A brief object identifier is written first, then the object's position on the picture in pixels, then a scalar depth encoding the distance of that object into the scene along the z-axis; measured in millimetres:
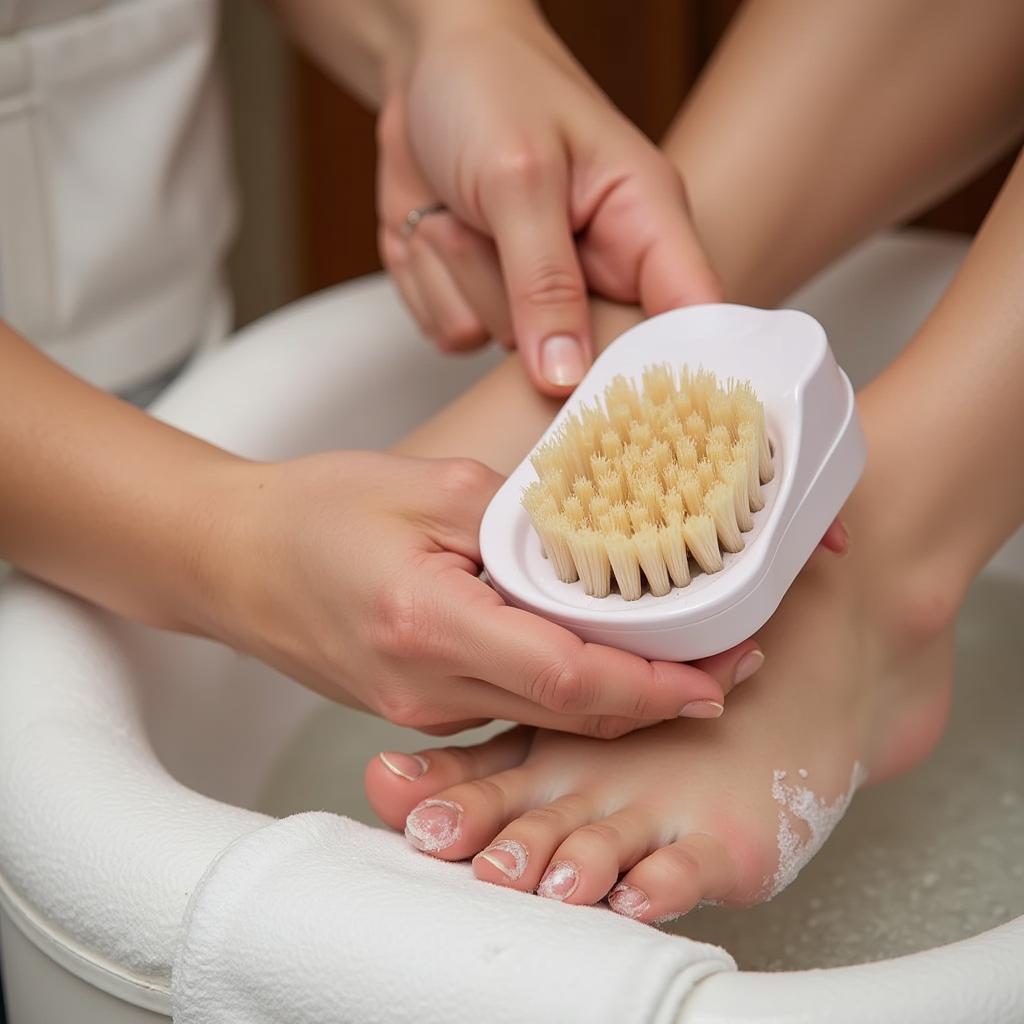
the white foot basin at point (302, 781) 530
